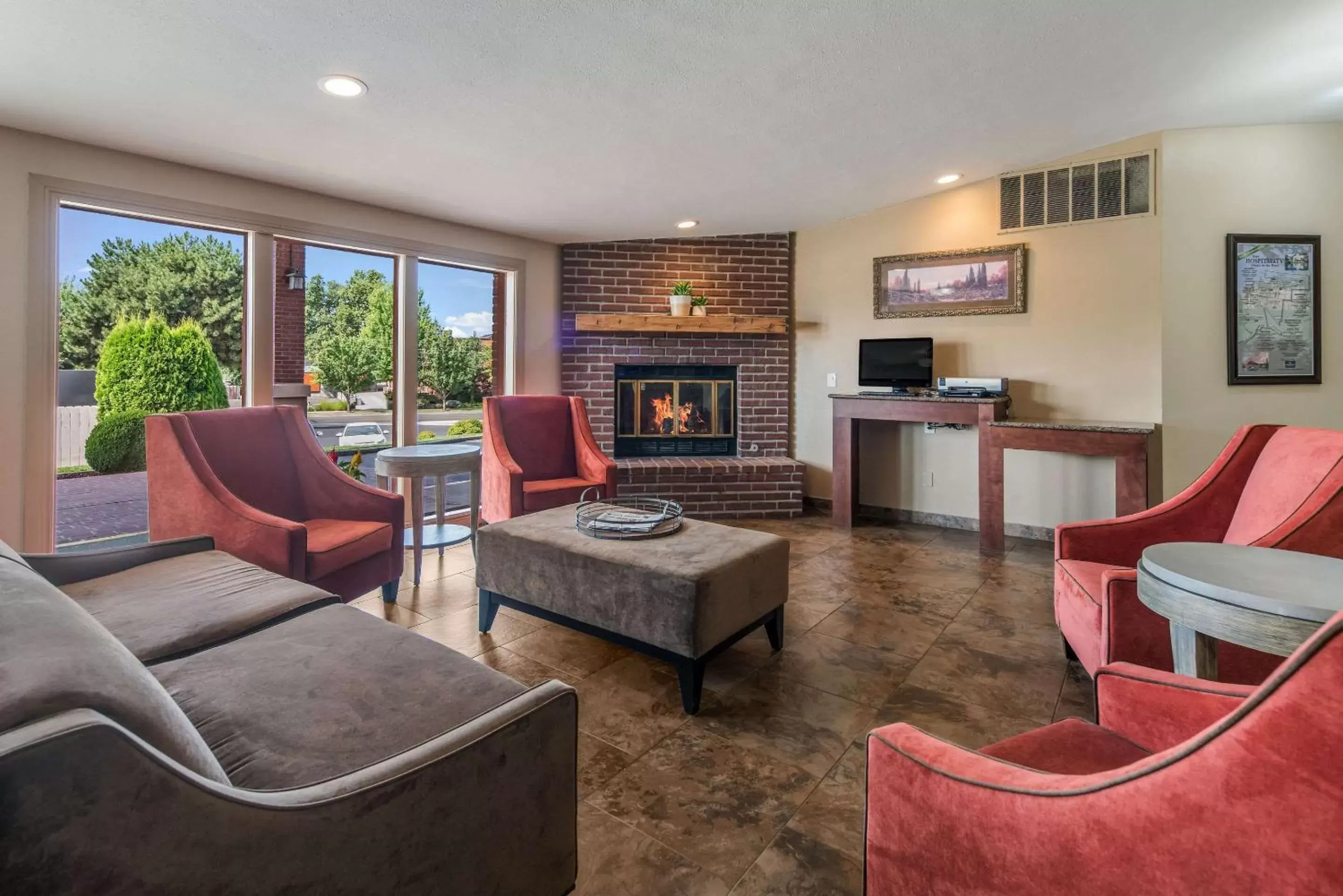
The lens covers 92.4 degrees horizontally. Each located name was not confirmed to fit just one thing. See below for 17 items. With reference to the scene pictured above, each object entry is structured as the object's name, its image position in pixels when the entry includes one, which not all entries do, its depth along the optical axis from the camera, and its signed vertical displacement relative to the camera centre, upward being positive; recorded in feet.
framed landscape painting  14.21 +3.71
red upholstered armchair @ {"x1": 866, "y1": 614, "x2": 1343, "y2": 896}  2.06 -1.50
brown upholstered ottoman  6.82 -1.64
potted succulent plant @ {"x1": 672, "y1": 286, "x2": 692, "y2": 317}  16.93 +3.78
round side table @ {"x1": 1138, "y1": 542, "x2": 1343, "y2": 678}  3.91 -1.00
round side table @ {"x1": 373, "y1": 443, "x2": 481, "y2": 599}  10.96 -0.41
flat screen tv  15.07 +1.90
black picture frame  11.64 +2.18
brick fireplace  17.63 +2.87
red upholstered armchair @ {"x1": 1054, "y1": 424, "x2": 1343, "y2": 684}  5.55 -0.93
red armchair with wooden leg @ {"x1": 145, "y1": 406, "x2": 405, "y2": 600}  8.03 -0.79
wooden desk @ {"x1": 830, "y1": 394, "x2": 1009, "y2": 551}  13.44 +0.58
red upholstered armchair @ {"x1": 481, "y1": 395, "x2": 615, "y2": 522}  12.38 -0.30
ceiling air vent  12.53 +5.09
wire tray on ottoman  8.18 -1.02
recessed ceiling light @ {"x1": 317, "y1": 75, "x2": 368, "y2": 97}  8.30 +4.70
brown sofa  2.08 -1.54
